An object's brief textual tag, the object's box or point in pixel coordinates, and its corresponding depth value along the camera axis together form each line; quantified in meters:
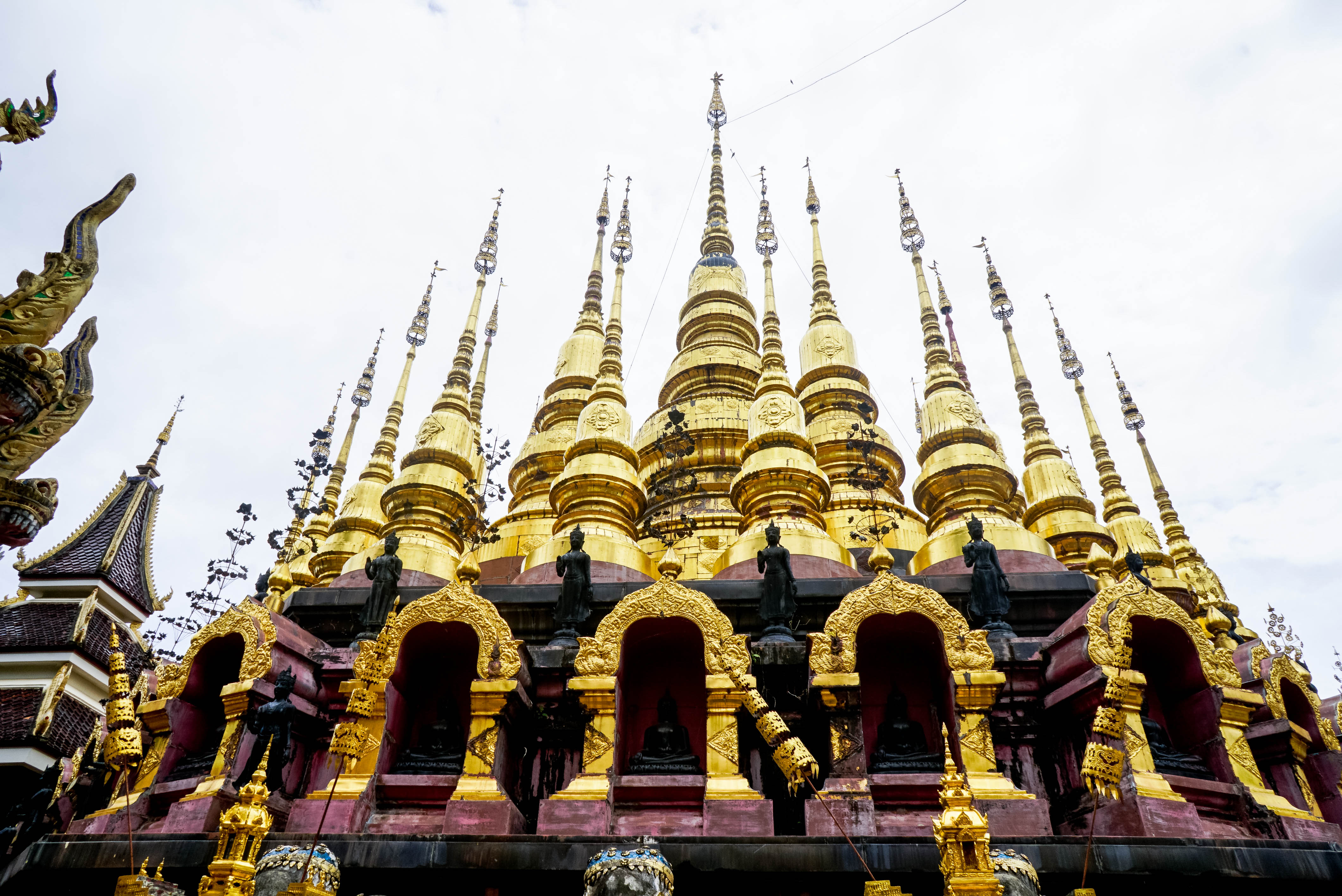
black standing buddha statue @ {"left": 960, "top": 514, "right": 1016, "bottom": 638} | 10.11
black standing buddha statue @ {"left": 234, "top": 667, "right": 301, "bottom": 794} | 8.80
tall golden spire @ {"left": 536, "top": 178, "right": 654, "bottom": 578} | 13.12
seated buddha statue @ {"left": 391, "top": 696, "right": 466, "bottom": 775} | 9.33
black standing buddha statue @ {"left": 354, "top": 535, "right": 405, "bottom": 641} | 10.62
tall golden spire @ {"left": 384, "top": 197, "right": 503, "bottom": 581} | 14.55
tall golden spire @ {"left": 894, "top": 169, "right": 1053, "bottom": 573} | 13.28
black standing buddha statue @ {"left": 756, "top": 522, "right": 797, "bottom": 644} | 10.18
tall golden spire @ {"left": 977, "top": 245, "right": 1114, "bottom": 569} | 15.90
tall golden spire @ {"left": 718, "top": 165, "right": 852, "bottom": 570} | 12.68
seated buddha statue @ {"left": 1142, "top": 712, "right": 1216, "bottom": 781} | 8.62
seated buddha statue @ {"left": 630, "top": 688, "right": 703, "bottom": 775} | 9.18
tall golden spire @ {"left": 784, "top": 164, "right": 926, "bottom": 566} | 16.61
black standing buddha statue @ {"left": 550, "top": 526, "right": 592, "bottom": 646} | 10.48
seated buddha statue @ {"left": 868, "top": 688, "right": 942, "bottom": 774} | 9.02
